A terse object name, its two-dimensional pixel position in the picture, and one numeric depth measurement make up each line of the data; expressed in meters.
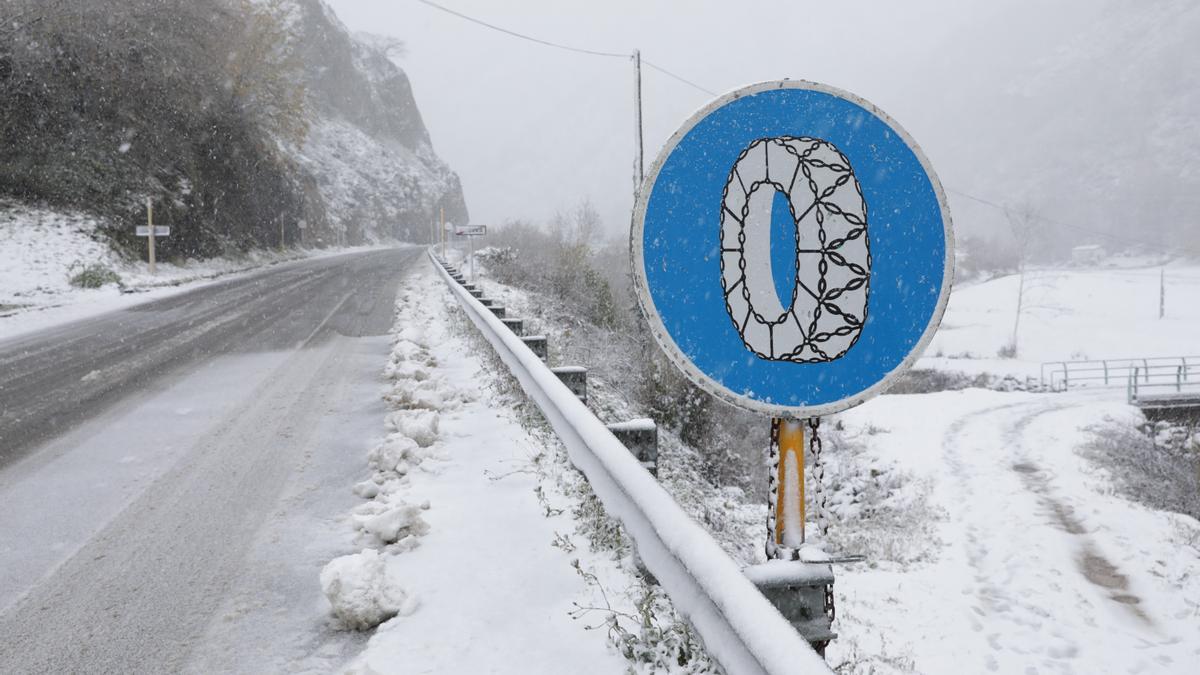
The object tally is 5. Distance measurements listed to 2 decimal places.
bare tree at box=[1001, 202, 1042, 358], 50.72
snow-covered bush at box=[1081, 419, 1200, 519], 15.01
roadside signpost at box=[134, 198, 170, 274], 19.16
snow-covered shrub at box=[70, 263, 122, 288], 17.12
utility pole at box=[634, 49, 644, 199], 21.69
